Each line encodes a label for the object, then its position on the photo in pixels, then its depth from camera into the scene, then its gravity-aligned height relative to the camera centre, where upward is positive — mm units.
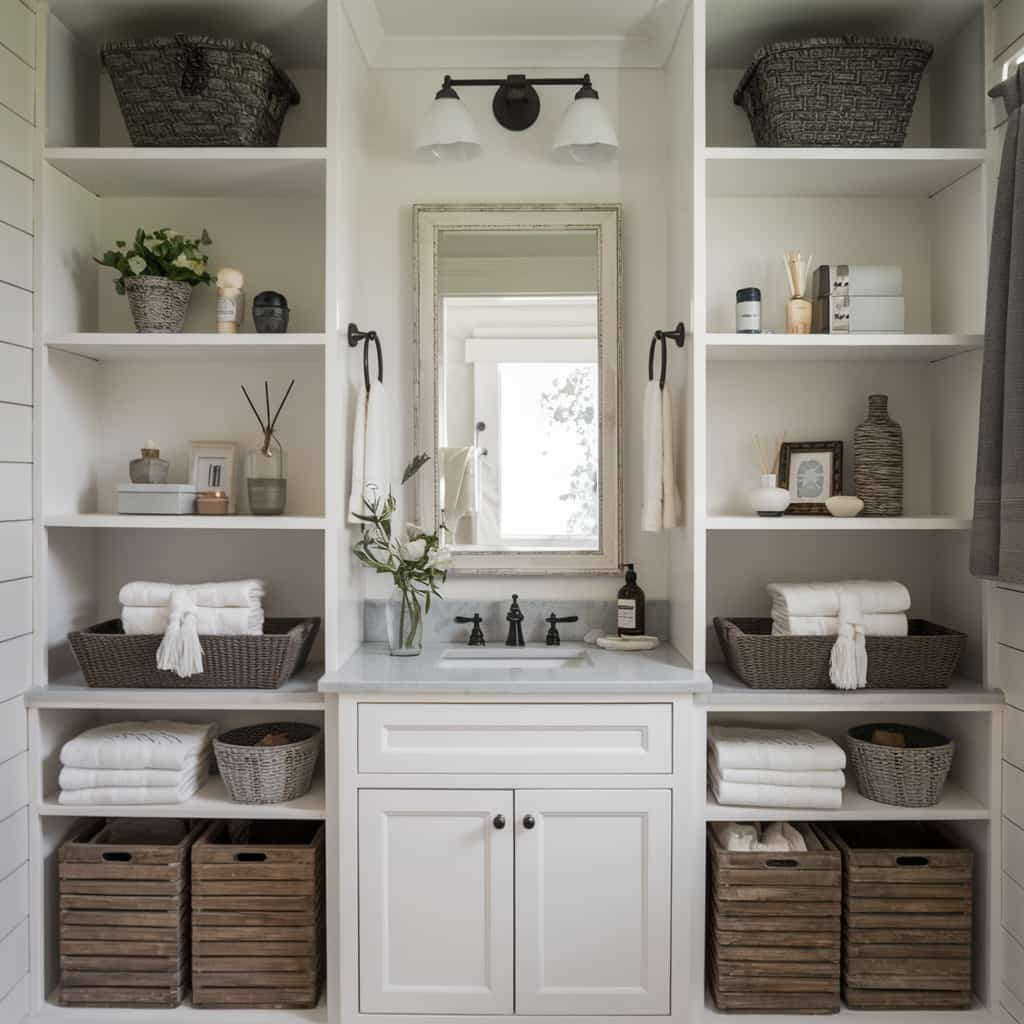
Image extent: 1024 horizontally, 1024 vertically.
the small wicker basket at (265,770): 2119 -704
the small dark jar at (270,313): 2289 +453
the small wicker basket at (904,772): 2109 -690
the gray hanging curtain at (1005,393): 1868 +220
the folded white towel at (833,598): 2154 -270
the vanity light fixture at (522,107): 2297 +963
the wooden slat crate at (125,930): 2115 -1093
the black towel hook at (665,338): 2250 +392
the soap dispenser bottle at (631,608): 2414 -335
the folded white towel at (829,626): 2150 -338
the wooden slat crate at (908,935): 2092 -1074
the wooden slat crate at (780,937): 2076 -1073
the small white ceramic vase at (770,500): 2262 -27
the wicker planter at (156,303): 2219 +468
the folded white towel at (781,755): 2107 -648
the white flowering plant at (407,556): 2293 -188
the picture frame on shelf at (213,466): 2445 +51
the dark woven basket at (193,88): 2119 +988
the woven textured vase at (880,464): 2334 +71
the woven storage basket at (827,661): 2119 -419
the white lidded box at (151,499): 2227 -41
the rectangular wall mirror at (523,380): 2500 +309
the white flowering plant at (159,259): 2215 +579
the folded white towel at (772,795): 2100 -742
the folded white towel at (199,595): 2166 -279
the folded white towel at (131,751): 2137 -663
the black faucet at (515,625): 2455 -394
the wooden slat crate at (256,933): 2105 -1091
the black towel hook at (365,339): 2266 +388
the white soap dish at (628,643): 2371 -426
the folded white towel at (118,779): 2131 -727
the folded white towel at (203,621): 2158 -344
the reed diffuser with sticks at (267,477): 2328 +20
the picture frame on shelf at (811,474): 2398 +44
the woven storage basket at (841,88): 2137 +1008
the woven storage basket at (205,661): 2129 -438
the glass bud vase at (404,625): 2324 -381
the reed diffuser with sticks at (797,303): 2287 +492
